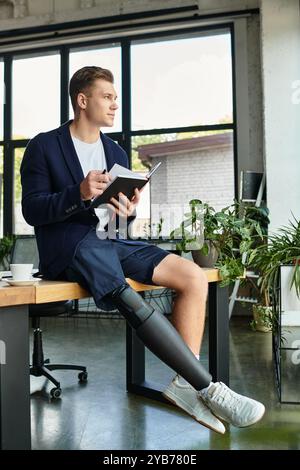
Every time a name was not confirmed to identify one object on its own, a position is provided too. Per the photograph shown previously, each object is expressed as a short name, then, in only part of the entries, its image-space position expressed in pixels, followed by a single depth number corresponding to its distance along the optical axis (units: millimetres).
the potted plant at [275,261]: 2583
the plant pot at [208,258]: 2482
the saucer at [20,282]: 1583
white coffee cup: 1632
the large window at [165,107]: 5598
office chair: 2744
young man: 1666
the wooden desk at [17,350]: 1400
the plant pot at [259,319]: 4294
